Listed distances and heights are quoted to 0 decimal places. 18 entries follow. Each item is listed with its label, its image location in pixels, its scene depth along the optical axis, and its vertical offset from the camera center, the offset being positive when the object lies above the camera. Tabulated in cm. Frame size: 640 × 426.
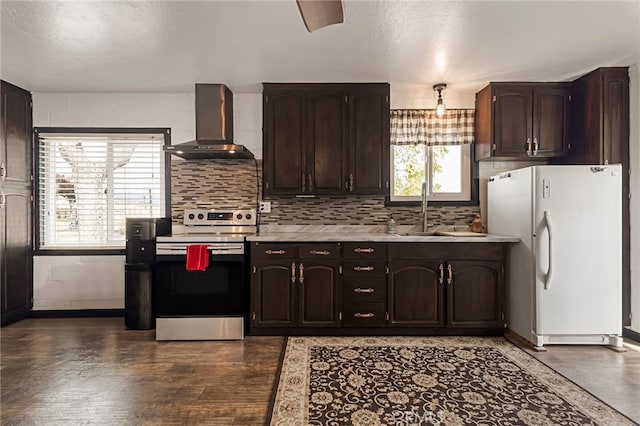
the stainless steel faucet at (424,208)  365 +3
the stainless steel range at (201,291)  309 -71
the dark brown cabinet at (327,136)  346 +75
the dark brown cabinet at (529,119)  344 +90
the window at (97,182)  379 +33
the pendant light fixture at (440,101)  348 +112
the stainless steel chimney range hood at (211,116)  350 +96
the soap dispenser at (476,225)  367 -15
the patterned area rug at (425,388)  190 -113
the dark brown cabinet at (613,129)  311 +73
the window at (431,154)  376 +63
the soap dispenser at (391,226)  359 -16
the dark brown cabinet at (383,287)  314 -69
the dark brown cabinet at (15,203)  339 +9
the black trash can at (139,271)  332 -56
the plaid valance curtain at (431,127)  375 +91
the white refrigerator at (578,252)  281 -34
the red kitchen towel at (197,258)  304 -41
